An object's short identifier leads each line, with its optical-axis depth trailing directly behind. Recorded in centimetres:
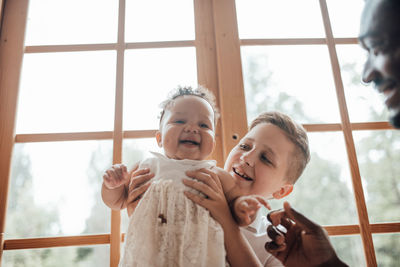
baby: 83
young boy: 106
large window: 126
